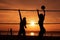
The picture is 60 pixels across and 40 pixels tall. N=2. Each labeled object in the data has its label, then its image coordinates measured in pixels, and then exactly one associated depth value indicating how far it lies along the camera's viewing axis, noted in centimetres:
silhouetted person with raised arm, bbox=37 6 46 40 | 941
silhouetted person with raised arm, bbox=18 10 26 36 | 964
